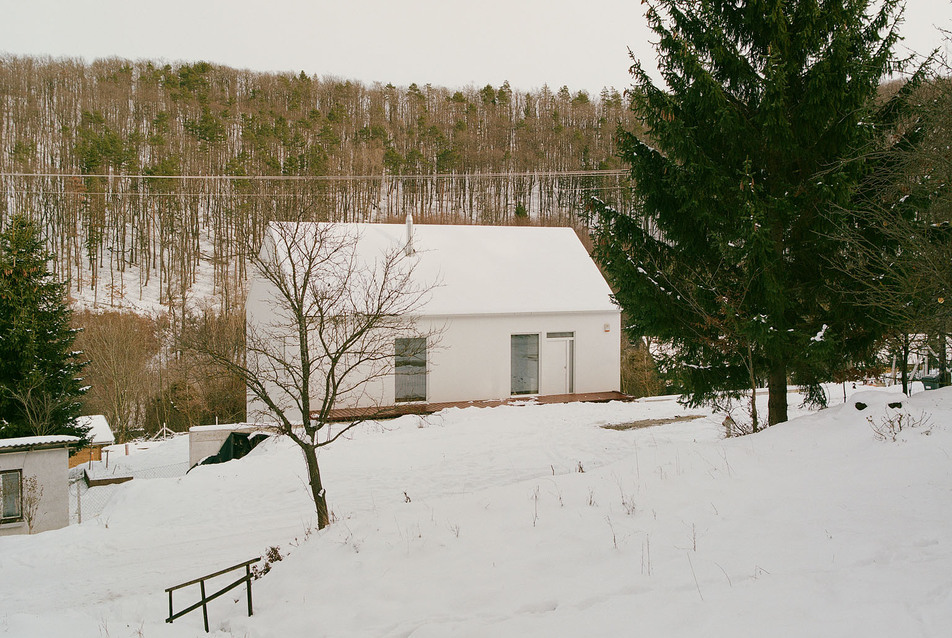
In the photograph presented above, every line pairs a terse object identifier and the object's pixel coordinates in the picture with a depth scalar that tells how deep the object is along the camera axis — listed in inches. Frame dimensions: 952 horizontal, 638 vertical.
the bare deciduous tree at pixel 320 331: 332.8
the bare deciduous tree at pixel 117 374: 1035.9
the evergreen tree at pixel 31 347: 660.1
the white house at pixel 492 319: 671.1
